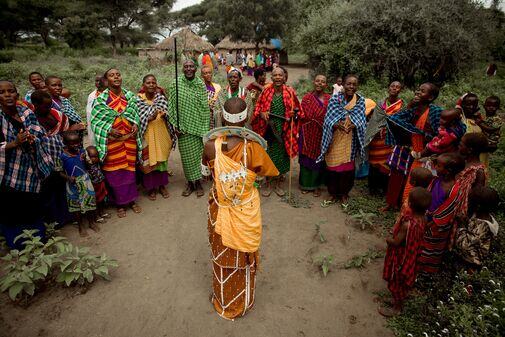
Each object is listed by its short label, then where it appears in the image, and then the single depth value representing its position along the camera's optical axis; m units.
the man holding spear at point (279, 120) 4.90
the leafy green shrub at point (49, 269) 2.86
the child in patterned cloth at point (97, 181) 4.18
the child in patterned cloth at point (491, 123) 3.77
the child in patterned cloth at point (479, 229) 2.88
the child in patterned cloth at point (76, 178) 3.91
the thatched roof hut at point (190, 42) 23.63
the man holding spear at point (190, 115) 4.85
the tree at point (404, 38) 11.16
